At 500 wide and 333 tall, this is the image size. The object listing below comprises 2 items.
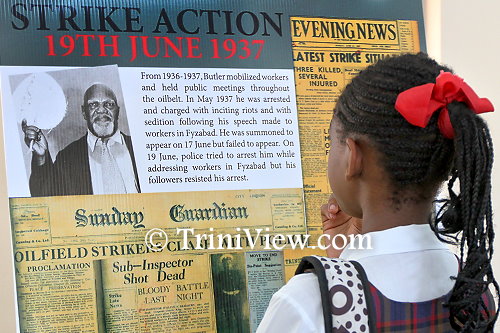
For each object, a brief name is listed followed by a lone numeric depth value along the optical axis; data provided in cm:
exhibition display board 121
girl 77
